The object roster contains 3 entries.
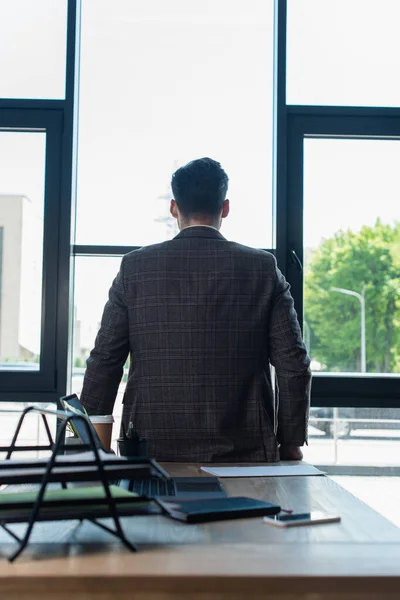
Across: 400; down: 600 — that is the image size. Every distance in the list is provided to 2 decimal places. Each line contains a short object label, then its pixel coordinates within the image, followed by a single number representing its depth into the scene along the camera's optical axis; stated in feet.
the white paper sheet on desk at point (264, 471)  5.25
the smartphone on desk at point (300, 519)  3.46
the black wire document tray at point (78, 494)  2.96
